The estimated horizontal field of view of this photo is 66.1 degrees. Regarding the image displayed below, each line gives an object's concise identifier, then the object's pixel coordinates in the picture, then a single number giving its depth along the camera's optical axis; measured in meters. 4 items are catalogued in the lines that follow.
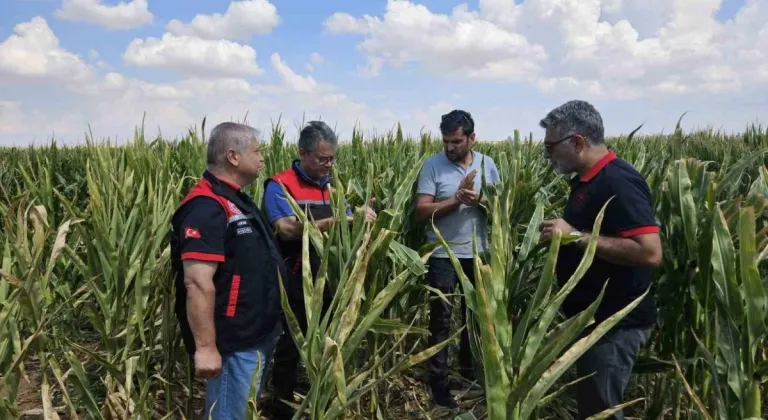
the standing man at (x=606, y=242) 1.95
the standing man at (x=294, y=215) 2.71
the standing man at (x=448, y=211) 3.09
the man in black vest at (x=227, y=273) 1.90
